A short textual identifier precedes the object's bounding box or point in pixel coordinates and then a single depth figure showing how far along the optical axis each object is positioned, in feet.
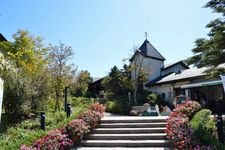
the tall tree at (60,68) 39.97
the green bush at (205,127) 15.81
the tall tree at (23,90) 23.46
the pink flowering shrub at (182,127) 16.56
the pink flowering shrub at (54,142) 17.97
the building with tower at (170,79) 45.18
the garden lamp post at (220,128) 16.89
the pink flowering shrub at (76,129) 20.14
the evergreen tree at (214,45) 24.45
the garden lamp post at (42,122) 21.08
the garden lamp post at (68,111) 24.78
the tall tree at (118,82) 58.45
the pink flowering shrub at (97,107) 24.73
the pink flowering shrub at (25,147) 17.21
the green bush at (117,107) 47.93
